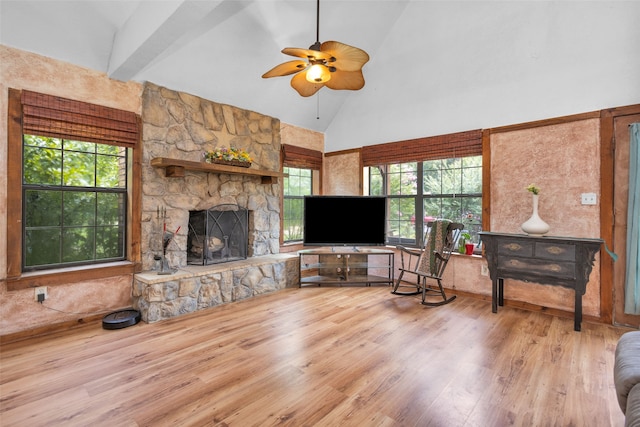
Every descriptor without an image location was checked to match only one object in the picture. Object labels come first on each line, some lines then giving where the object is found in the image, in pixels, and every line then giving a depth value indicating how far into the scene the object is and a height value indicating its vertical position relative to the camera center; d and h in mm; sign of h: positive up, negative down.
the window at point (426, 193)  4156 +290
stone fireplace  3395 +134
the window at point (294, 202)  5133 +169
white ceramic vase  3256 -117
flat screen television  4625 -124
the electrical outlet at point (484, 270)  3928 -701
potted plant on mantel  3816 +676
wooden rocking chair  3643 -432
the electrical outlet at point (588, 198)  3203 +155
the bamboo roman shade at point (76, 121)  2777 +853
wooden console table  2988 -461
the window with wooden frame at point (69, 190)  2758 +201
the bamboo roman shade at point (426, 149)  4004 +883
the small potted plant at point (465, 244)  4074 -400
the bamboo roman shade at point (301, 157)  4953 +895
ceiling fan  2262 +1140
